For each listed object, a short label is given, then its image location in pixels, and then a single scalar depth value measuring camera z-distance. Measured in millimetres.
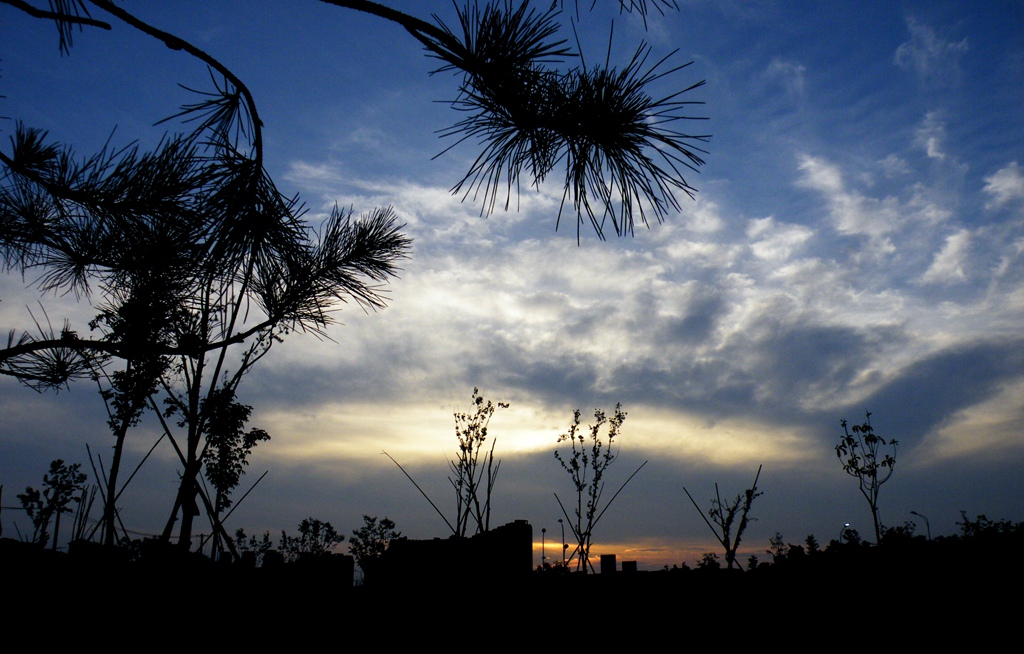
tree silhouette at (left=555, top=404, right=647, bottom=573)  8072
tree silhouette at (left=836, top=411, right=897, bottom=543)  9641
